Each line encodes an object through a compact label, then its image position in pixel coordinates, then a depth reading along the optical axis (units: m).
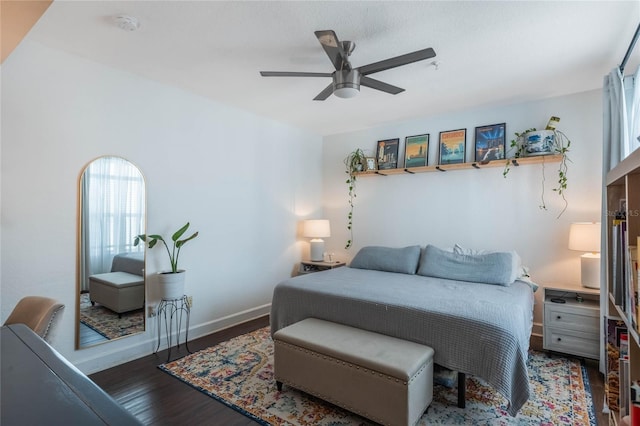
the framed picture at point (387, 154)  4.50
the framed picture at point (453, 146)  4.00
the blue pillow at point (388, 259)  3.71
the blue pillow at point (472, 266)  3.15
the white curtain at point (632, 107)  2.51
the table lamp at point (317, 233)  4.62
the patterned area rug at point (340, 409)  2.13
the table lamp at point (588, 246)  2.96
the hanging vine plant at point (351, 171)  4.71
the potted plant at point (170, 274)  3.07
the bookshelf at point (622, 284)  1.05
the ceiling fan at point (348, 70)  2.01
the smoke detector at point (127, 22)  2.13
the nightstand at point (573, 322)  2.87
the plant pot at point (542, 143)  3.39
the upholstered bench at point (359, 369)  1.90
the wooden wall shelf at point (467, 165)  3.44
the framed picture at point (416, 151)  4.26
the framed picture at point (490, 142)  3.75
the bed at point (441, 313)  2.00
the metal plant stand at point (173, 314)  3.23
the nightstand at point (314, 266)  4.56
